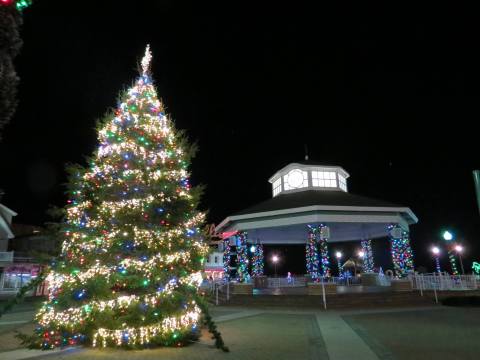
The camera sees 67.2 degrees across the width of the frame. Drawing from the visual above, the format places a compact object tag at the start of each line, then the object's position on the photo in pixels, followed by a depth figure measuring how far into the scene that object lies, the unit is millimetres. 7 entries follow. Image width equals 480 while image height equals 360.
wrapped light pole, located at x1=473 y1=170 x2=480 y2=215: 5006
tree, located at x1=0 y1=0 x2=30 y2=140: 3830
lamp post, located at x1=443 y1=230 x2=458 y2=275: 22433
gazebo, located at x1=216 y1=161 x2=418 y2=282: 21484
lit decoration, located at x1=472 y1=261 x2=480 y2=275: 25788
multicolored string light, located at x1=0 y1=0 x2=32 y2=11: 3708
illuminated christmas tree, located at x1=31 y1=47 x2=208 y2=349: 8984
